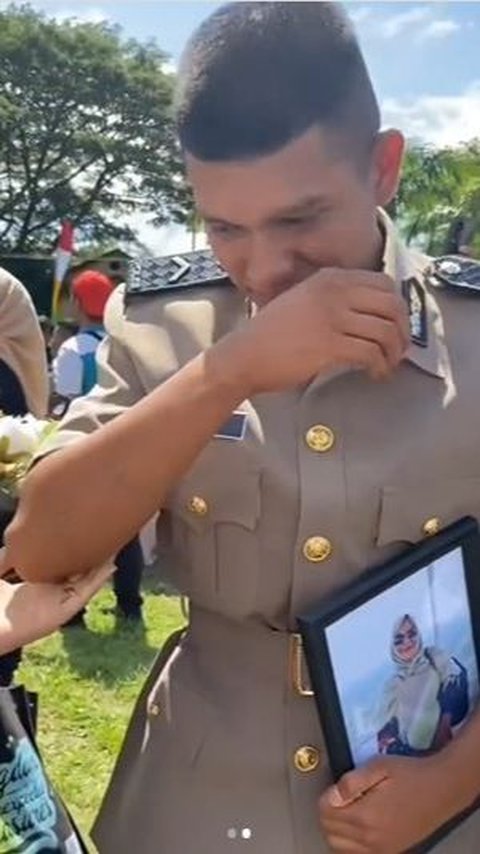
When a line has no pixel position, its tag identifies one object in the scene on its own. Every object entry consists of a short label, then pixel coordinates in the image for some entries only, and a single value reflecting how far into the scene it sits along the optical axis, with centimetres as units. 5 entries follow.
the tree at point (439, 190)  1902
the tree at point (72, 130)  3139
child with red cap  478
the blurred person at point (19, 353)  273
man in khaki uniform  100
